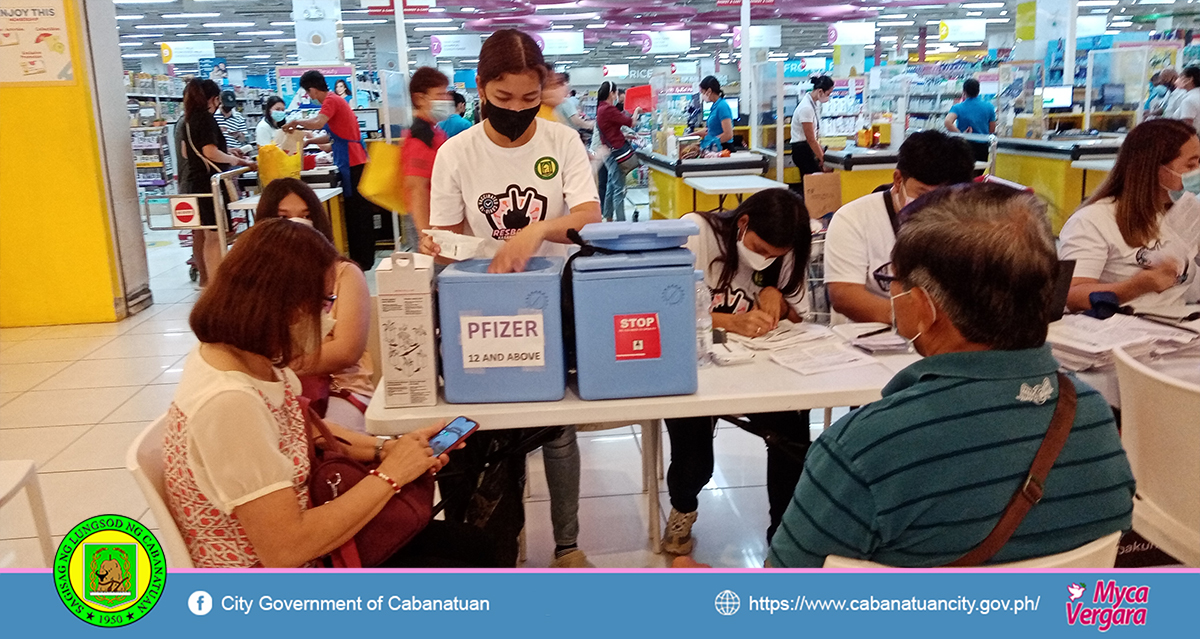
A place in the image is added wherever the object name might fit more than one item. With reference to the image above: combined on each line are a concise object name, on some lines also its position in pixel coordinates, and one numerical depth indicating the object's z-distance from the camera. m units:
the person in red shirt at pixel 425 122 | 4.95
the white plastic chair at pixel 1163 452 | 1.71
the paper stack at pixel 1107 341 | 2.17
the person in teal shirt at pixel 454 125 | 7.77
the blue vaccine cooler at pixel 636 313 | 1.91
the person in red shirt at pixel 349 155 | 7.48
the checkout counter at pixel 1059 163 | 7.86
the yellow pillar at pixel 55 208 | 5.80
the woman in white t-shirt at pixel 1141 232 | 2.71
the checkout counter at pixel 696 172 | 8.20
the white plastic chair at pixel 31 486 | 2.08
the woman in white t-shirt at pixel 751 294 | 2.55
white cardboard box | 1.90
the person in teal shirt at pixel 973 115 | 10.25
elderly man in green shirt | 1.17
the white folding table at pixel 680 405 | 1.94
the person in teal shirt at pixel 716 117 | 9.99
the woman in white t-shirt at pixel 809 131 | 9.06
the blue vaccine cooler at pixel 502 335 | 1.90
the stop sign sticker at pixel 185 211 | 6.06
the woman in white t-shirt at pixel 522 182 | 2.57
